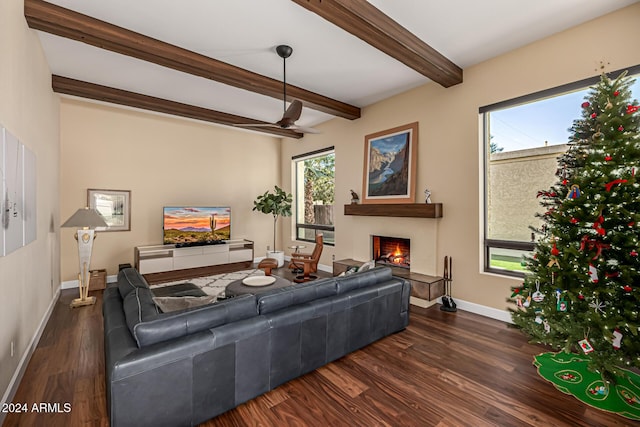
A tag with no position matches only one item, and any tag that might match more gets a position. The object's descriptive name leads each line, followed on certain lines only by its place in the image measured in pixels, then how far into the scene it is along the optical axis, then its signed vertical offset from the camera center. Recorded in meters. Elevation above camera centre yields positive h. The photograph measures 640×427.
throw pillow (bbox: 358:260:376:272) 3.51 -0.69
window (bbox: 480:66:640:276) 3.28 +0.62
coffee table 3.47 -0.96
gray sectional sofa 1.67 -0.93
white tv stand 5.36 -0.92
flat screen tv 5.86 -0.31
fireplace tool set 4.03 -1.13
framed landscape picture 4.62 +0.77
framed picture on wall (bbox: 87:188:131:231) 5.29 +0.07
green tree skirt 2.10 -1.40
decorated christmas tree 2.09 -0.29
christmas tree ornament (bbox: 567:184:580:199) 2.28 +0.15
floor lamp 4.12 -0.45
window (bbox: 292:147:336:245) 6.51 +0.39
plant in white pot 6.71 +0.12
